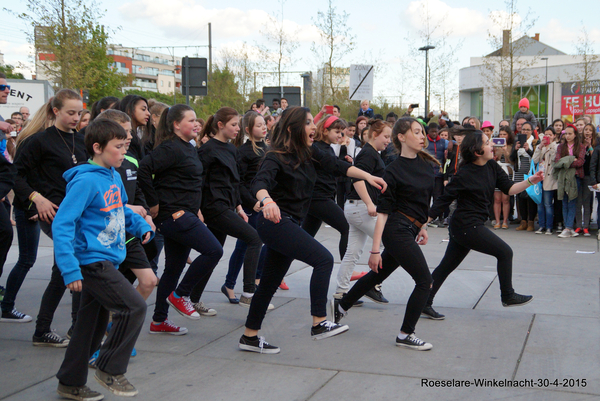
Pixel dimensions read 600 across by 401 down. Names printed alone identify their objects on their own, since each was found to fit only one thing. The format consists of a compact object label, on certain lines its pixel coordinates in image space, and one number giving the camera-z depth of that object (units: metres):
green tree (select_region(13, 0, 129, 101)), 21.16
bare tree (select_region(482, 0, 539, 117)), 24.23
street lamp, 28.59
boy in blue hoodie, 3.34
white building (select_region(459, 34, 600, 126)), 43.81
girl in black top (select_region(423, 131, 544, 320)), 4.93
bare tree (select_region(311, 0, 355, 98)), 24.30
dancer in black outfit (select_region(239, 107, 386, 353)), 4.25
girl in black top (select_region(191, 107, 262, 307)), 5.41
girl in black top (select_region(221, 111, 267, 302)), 6.40
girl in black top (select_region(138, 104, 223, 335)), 4.82
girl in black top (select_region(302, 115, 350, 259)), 5.99
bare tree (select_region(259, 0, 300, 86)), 26.89
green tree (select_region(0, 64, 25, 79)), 47.81
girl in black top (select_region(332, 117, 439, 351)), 4.36
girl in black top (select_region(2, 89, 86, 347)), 4.46
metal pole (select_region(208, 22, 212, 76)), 39.75
